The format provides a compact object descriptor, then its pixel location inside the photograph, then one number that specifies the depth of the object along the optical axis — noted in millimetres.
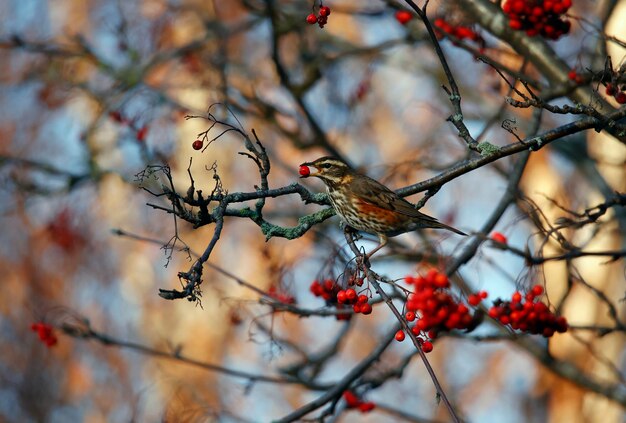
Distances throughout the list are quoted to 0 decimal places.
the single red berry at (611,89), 7323
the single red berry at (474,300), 7168
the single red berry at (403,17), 11914
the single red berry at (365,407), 10703
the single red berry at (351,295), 7680
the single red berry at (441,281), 6902
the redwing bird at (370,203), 10320
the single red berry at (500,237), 8883
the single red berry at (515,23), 9680
